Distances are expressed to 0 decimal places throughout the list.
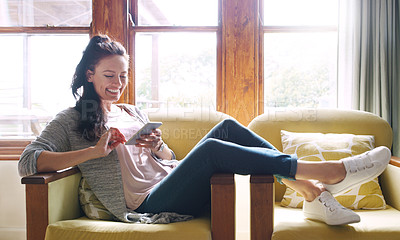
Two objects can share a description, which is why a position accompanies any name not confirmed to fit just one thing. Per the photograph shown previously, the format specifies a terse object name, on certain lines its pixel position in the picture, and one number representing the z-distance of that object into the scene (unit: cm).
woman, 145
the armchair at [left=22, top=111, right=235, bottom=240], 138
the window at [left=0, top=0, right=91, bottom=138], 262
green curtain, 235
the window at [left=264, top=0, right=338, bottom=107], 260
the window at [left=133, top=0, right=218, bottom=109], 262
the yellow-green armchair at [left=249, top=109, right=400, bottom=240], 140
